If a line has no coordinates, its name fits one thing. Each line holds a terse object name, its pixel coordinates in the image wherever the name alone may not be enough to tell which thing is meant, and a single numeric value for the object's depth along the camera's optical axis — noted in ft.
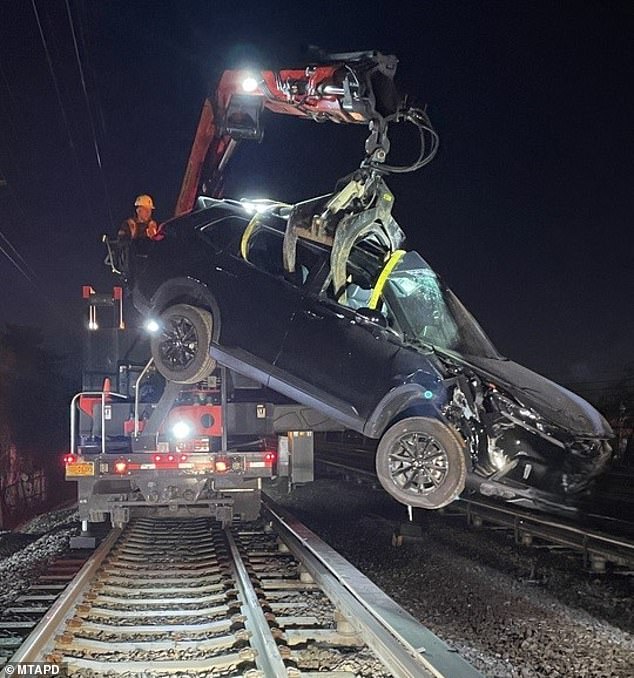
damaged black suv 20.86
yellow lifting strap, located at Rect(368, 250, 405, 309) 23.41
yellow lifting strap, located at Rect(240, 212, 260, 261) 25.39
